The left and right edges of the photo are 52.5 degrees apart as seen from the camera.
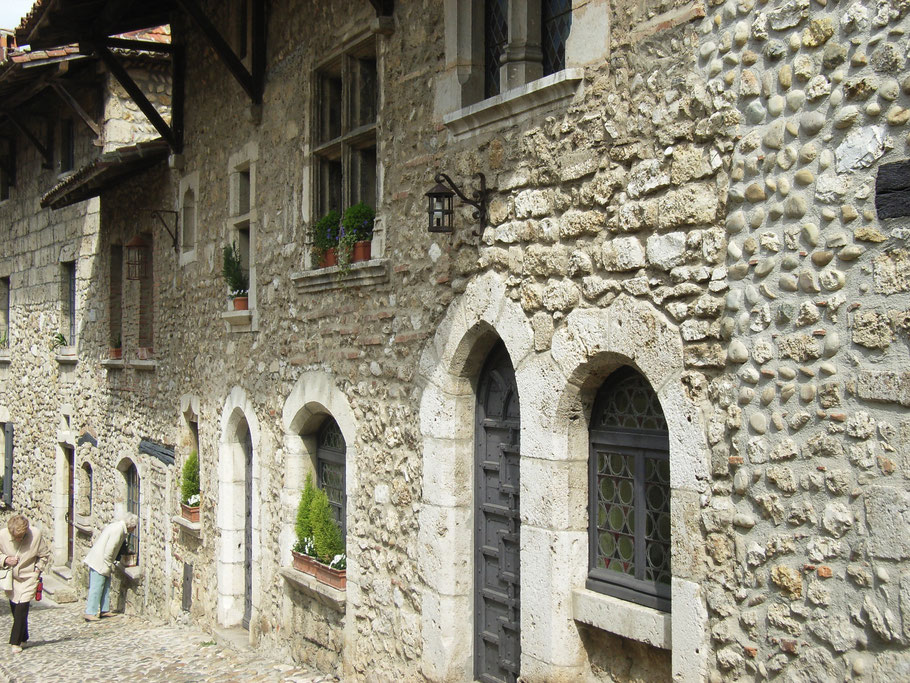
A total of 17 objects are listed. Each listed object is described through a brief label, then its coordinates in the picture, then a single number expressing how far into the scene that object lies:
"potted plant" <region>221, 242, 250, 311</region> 8.32
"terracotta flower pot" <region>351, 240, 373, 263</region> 6.32
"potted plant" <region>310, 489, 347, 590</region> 6.64
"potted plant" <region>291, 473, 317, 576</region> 7.17
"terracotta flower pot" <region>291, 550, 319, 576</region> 7.00
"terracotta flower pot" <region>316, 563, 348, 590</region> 6.59
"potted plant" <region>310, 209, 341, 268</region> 6.81
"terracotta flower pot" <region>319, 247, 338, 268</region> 6.78
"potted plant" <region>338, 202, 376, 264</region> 6.39
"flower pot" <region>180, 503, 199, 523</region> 9.66
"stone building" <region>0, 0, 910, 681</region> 3.30
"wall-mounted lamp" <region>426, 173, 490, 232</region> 5.12
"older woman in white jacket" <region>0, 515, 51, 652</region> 8.79
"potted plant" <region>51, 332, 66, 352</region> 14.10
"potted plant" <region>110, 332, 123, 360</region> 12.18
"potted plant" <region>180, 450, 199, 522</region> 9.76
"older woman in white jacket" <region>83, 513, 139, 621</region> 10.97
